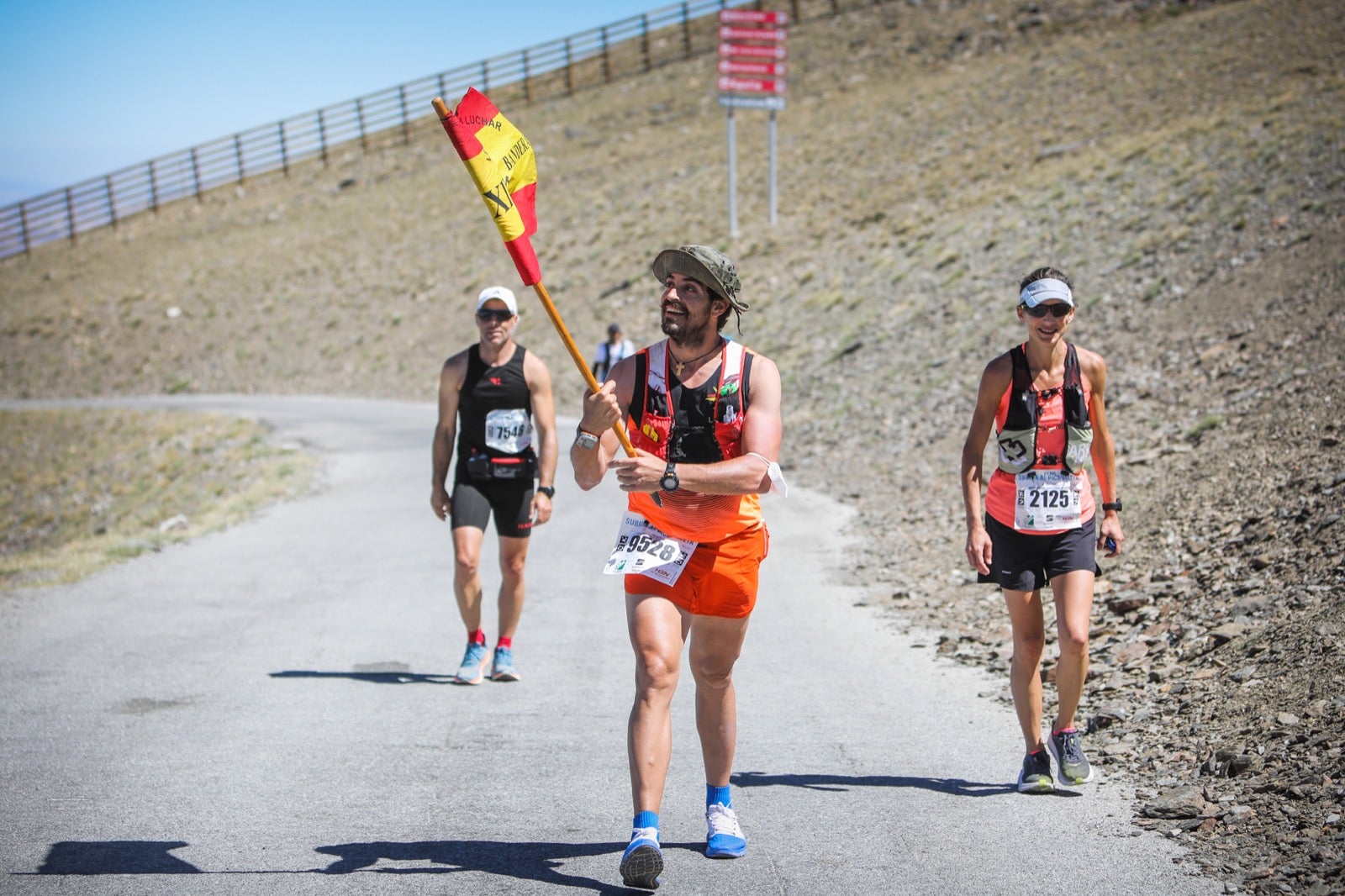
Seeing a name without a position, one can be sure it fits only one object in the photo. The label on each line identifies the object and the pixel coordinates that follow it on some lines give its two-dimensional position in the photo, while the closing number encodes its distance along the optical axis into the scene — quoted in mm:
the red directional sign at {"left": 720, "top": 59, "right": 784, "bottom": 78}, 29062
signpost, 29031
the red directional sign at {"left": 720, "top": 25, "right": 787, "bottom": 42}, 29188
